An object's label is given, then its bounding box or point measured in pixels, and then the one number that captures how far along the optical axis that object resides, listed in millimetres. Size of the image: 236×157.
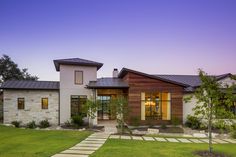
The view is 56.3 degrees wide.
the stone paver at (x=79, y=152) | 8302
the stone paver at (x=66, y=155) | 7817
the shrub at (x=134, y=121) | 17328
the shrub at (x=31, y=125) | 17866
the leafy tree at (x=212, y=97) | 8438
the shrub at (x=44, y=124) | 18464
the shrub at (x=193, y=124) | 17170
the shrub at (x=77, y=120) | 18125
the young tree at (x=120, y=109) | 14466
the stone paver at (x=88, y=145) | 9820
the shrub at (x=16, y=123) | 17891
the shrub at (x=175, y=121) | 17606
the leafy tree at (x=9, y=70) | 36094
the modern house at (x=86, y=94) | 17984
